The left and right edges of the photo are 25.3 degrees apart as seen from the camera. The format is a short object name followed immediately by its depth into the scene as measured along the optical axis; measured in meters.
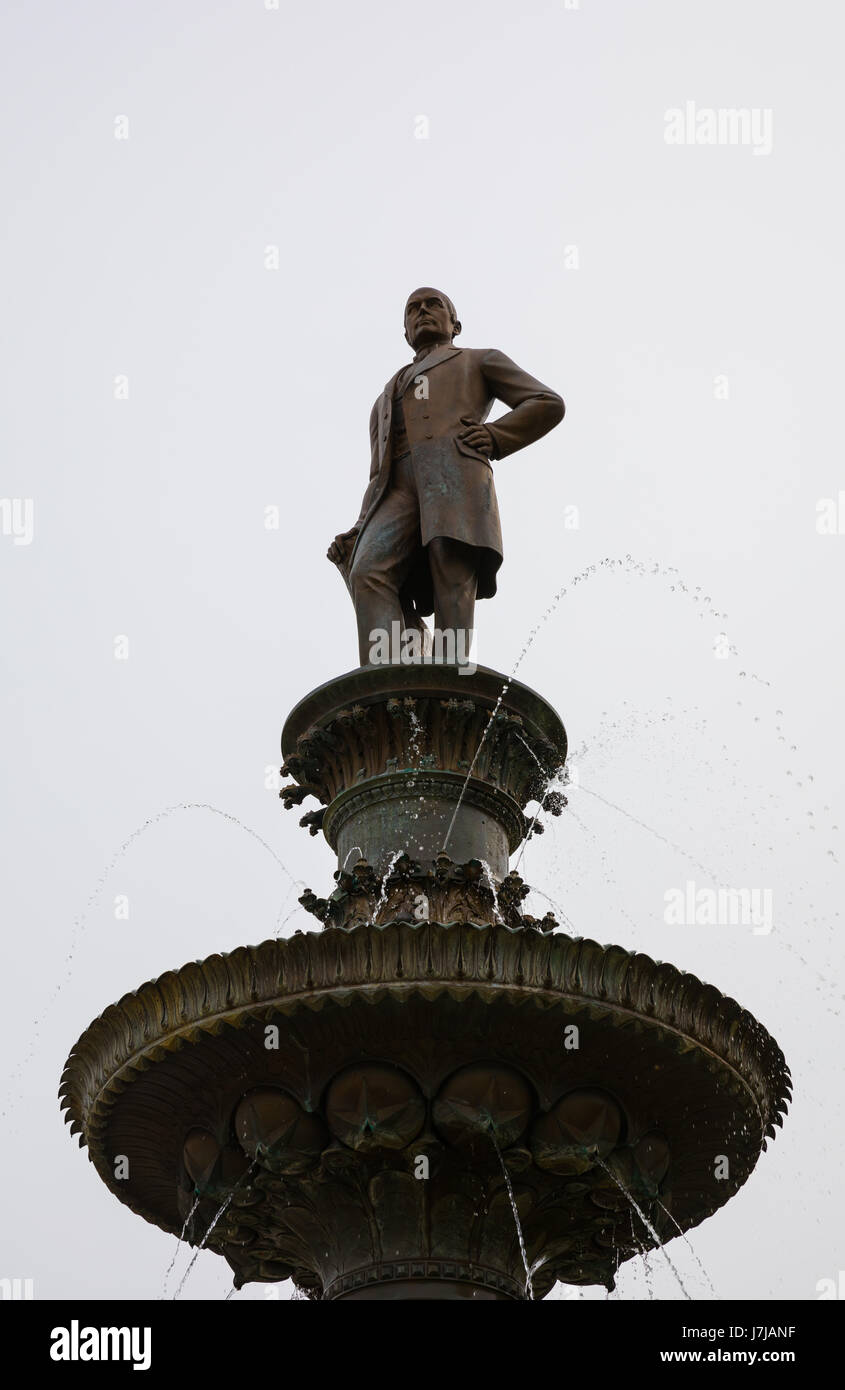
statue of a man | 12.33
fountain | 9.23
